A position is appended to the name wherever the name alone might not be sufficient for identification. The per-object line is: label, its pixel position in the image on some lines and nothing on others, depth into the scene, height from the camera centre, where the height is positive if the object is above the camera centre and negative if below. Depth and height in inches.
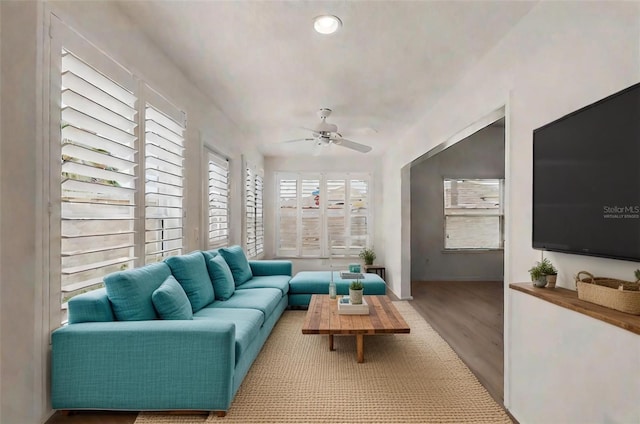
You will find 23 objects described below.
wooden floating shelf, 48.2 -15.3
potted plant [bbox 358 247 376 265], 261.9 -33.2
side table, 249.8 -42.3
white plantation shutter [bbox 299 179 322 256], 277.3 -12.0
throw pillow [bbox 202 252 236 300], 130.6 -25.9
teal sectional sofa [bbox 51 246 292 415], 74.5 -32.6
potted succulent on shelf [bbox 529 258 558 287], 70.1 -12.1
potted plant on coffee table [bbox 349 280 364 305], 128.6 -31.3
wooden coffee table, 108.0 -37.5
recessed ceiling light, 87.4 +50.9
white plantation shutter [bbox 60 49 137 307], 75.3 +9.2
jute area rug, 82.1 -50.1
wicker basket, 50.4 -12.4
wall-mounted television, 52.1 +6.4
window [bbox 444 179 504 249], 267.7 +1.4
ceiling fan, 157.9 +38.3
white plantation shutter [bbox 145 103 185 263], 105.7 +9.5
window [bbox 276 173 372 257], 277.1 -0.4
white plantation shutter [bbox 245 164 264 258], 217.9 +0.1
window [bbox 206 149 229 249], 157.0 +6.6
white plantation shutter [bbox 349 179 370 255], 278.4 -0.1
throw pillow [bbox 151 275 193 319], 87.8 -24.0
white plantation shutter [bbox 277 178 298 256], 278.2 -7.9
